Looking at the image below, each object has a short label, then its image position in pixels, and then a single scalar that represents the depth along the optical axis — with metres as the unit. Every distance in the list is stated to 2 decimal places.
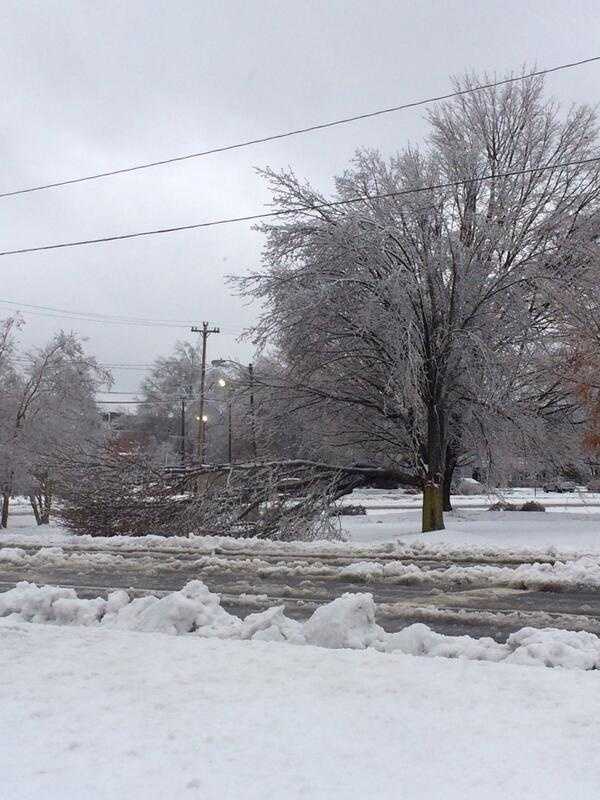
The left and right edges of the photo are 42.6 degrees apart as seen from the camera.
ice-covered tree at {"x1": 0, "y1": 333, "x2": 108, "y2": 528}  27.06
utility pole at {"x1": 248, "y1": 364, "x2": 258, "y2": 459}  19.39
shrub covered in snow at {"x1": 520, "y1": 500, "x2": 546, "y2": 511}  26.91
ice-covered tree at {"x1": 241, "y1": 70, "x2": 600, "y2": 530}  16.91
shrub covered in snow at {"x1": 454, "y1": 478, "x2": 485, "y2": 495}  48.38
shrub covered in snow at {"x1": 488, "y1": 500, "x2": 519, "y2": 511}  26.17
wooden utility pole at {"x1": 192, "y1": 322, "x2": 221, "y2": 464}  36.28
